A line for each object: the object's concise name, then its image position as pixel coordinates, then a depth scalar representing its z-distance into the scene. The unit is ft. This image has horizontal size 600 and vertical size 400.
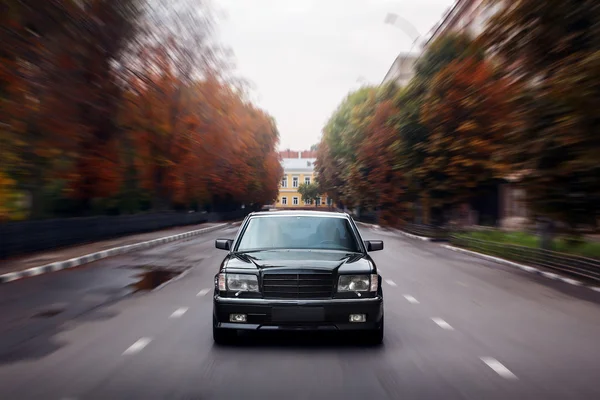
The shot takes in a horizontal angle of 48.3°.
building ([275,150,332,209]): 471.78
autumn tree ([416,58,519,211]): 86.38
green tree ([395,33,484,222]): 102.17
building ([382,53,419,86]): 240.12
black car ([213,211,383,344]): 21.22
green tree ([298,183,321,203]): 440.04
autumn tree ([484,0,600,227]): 35.29
